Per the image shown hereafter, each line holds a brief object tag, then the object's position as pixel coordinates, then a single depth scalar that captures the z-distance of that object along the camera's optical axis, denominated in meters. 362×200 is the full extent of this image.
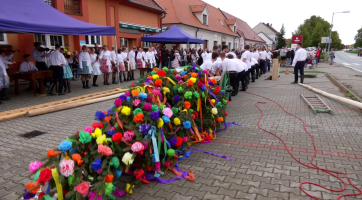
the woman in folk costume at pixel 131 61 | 13.39
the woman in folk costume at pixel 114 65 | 11.81
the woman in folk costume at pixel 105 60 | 11.45
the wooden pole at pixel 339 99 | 6.48
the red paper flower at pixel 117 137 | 2.95
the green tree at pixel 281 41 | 62.81
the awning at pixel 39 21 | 7.04
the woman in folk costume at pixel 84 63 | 10.45
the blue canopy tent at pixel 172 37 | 13.94
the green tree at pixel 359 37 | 85.81
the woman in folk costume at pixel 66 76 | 9.45
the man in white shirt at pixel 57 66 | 8.84
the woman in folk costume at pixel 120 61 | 12.47
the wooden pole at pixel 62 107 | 6.49
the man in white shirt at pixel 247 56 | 11.68
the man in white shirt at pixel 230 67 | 8.48
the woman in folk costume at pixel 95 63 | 10.91
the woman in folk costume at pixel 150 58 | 13.99
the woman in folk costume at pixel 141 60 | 13.59
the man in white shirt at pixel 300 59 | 11.66
